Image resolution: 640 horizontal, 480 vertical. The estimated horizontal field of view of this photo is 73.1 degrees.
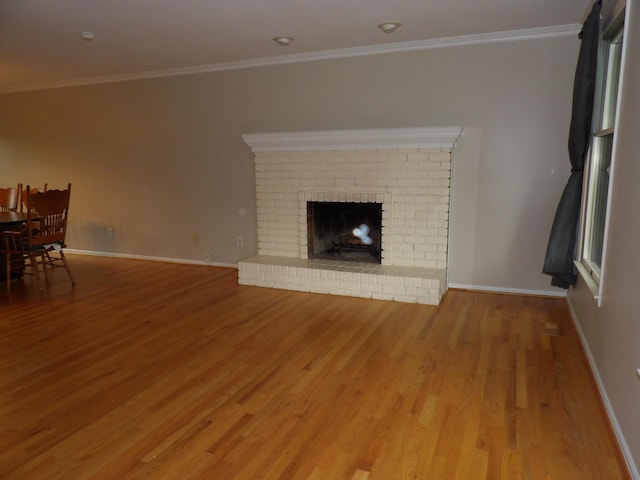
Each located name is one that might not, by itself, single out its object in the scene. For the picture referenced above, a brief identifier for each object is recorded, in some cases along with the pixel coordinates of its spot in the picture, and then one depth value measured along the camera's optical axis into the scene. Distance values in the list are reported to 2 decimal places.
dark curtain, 2.79
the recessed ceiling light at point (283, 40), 3.77
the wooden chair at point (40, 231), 4.02
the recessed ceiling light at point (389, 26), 3.40
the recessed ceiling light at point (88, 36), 3.55
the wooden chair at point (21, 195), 5.04
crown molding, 3.55
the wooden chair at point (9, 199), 5.15
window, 2.69
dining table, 4.12
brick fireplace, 3.88
